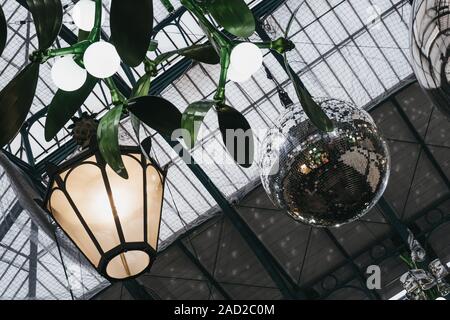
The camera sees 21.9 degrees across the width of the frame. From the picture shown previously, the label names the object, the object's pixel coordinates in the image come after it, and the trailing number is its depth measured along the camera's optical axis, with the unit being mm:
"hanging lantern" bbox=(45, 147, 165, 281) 7141
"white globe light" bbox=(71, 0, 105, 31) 5985
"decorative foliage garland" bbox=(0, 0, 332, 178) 4816
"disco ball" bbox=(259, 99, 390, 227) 7658
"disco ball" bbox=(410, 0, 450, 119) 4921
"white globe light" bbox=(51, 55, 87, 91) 5466
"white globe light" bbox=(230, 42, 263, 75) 5624
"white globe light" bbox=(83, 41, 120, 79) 5274
